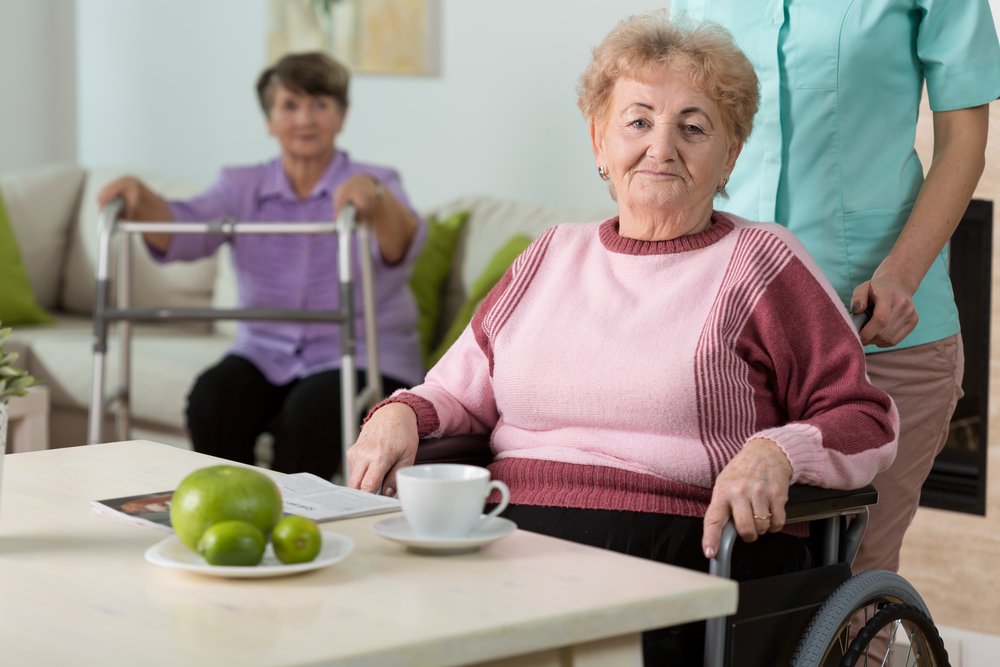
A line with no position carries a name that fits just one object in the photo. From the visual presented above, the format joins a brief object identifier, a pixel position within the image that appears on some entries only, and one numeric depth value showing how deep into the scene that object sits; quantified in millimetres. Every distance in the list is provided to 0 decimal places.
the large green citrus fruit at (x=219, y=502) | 2302
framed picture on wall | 6777
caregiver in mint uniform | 3129
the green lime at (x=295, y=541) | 2294
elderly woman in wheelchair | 2852
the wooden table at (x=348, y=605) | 2127
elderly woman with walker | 5119
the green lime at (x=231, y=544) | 2278
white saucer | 2365
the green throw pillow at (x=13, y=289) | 7145
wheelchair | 2663
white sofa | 5980
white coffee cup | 2367
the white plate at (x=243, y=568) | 2269
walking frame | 4680
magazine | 2519
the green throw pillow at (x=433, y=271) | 5930
